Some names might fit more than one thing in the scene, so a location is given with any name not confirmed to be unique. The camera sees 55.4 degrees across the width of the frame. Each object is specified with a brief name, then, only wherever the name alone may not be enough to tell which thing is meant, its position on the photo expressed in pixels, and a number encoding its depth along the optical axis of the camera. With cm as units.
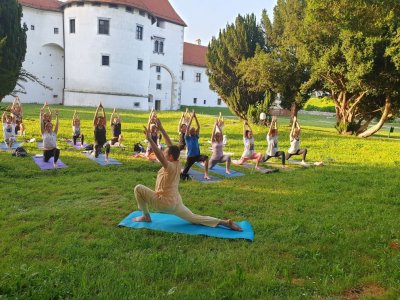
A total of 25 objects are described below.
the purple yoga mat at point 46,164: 1096
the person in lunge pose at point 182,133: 1223
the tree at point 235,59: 2898
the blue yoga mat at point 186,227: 587
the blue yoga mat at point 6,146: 1387
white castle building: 4166
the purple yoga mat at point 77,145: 1489
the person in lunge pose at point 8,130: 1384
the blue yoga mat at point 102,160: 1204
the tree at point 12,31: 1841
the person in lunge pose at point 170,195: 599
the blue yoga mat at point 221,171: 1108
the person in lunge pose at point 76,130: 1542
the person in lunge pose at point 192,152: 1036
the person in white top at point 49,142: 1106
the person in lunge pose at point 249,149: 1223
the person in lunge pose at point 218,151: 1127
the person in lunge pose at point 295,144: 1309
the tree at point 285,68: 2459
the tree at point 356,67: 1897
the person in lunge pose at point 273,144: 1240
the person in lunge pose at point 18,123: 1491
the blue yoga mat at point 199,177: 1023
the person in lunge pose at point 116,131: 1542
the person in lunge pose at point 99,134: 1230
